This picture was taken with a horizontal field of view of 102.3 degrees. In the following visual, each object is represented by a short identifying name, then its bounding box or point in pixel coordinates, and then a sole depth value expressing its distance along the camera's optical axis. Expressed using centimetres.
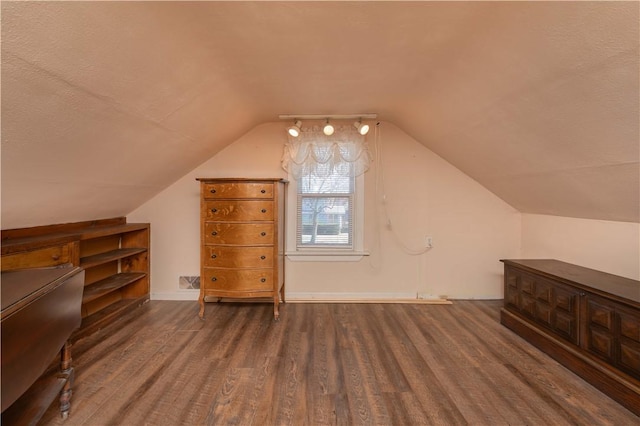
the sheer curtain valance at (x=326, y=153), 298
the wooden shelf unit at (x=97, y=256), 186
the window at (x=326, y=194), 299
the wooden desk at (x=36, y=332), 95
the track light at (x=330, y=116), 274
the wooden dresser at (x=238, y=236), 251
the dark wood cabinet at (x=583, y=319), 151
